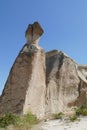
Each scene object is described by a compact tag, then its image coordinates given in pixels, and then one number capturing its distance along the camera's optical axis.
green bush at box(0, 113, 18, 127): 6.59
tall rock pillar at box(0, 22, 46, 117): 7.38
